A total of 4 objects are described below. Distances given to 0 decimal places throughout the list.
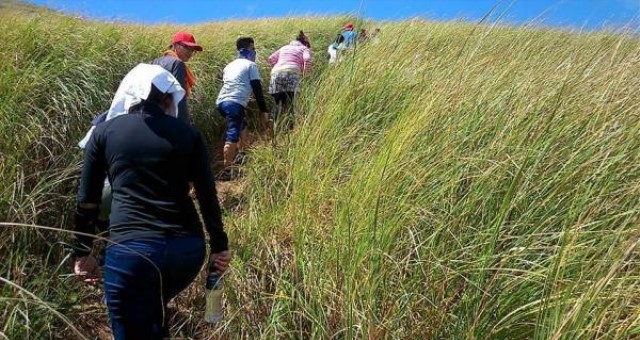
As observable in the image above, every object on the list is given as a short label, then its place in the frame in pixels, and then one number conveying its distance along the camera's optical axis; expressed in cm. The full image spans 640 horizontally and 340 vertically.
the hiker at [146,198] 251
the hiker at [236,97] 607
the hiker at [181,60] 463
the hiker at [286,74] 695
